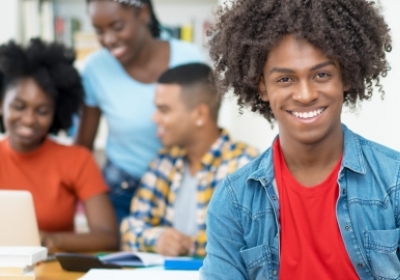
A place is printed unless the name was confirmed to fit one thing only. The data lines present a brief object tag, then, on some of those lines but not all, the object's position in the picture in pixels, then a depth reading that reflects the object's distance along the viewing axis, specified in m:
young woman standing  2.71
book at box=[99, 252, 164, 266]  2.14
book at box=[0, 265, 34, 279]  1.86
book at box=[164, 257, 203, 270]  2.07
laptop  2.03
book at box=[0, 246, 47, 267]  1.87
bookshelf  3.41
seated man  2.51
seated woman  2.51
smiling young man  1.77
